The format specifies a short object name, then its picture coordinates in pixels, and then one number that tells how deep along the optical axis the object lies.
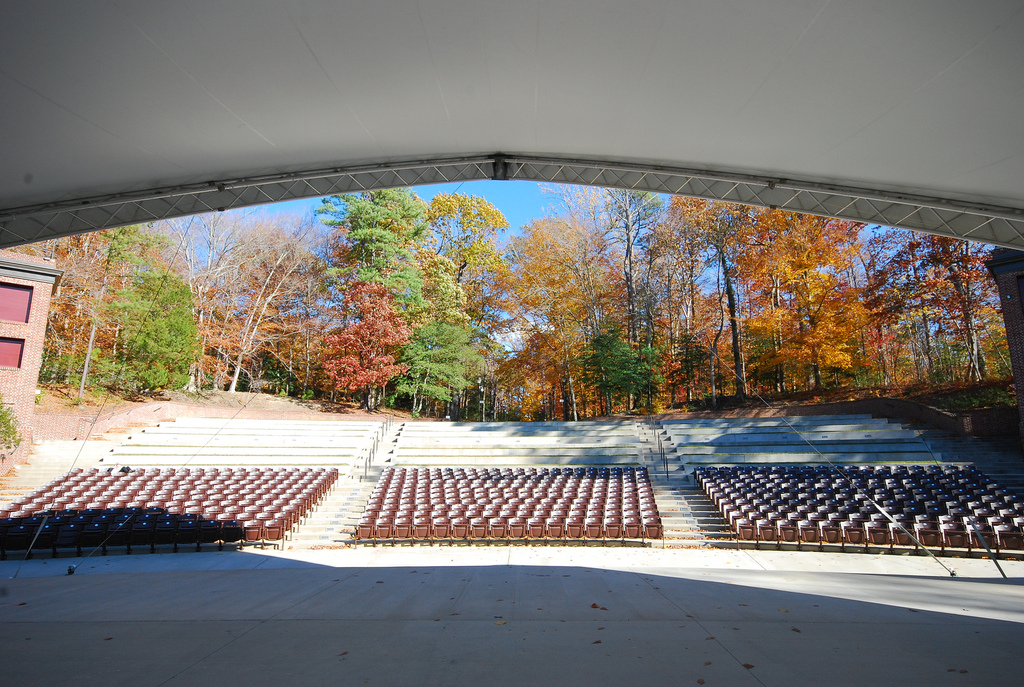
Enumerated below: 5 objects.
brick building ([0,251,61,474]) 18.75
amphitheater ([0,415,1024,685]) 4.74
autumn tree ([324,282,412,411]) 30.28
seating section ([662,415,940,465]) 18.87
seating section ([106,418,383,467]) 19.73
